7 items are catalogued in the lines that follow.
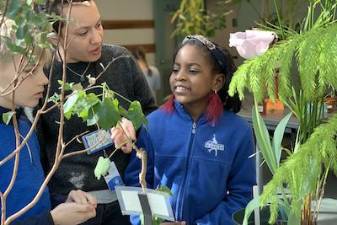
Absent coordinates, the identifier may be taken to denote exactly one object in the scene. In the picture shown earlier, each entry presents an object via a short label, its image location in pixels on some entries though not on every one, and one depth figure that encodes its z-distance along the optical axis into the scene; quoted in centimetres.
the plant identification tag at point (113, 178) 138
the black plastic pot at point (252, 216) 118
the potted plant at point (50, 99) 73
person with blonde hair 103
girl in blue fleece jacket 134
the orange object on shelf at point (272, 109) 322
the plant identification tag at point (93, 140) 138
